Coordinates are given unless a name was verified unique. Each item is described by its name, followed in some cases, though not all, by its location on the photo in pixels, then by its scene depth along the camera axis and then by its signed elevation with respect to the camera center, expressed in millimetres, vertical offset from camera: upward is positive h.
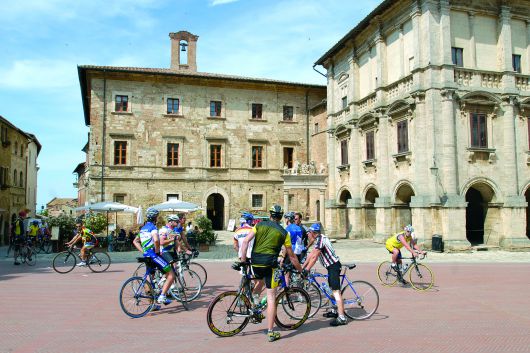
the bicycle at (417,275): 10367 -1660
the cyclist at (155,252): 8086 -842
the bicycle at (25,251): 16125 -1627
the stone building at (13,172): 32250 +2991
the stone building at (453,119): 20422 +4343
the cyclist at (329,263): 7238 -942
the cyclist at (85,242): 13799 -1117
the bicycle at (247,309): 6453 -1568
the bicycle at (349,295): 7551 -1560
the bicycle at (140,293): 7723 -1566
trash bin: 19469 -1655
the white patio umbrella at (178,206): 22750 +52
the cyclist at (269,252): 6332 -680
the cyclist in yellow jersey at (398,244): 10366 -901
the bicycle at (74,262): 13617 -1738
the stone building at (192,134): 31297 +5483
